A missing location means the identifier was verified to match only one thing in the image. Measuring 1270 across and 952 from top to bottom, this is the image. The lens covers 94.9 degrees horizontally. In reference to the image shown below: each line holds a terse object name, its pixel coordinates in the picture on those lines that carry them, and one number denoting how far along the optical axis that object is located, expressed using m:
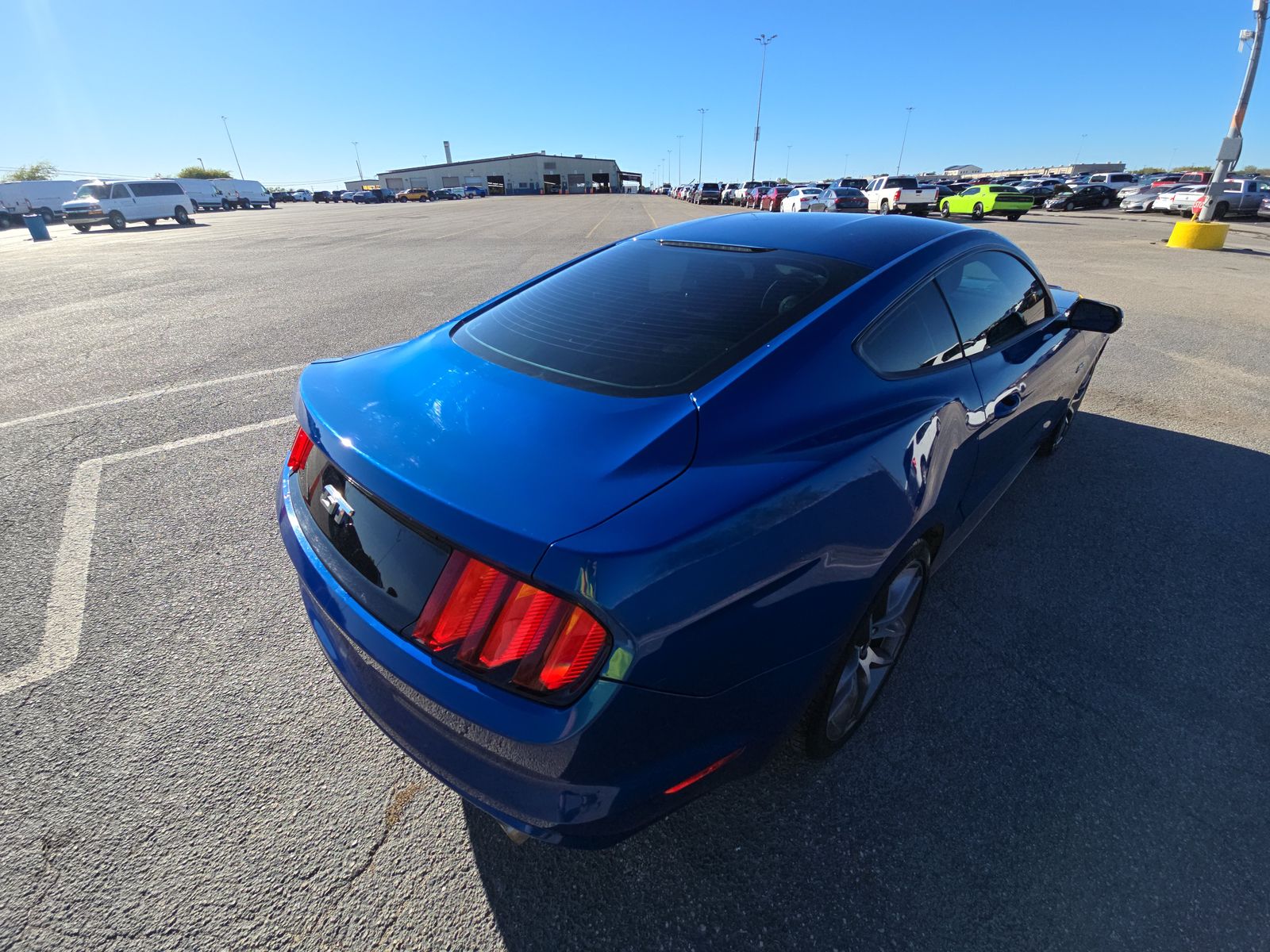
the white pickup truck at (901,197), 25.27
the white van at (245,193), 56.44
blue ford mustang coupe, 1.17
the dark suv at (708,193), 48.06
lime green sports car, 24.72
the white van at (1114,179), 36.59
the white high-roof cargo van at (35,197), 44.22
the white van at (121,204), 27.20
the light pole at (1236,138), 12.02
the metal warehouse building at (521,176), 108.19
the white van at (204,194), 49.97
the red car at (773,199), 32.50
